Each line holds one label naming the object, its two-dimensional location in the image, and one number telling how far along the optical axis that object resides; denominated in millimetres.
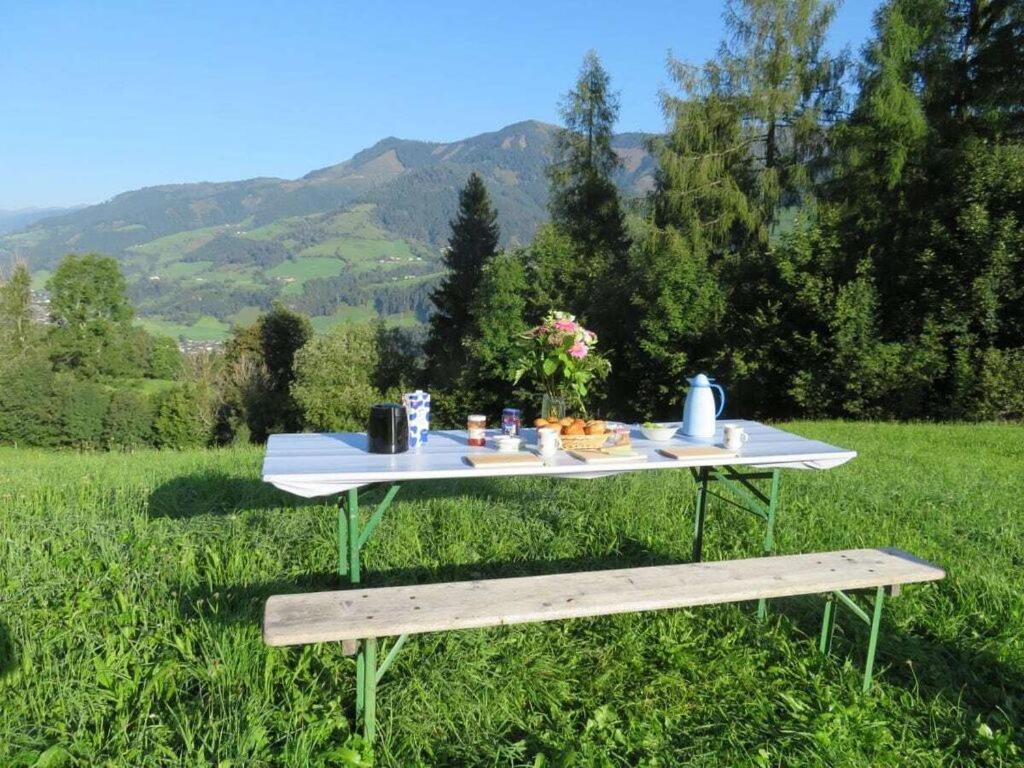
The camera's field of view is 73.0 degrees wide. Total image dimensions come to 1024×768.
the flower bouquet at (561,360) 3037
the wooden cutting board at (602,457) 2852
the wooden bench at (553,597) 2078
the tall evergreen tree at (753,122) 16375
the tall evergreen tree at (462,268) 30641
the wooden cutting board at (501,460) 2719
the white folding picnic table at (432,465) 2529
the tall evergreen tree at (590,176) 23172
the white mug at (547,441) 2914
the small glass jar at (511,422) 3210
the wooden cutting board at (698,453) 2974
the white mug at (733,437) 3107
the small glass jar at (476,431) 3123
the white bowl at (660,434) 3336
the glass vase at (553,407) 3229
